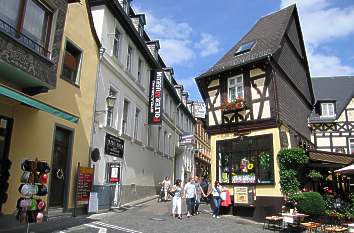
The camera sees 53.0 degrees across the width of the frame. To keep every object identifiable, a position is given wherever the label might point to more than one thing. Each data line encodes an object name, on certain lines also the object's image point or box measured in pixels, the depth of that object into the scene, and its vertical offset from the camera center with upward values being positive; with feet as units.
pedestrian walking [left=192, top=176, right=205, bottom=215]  53.83 -1.04
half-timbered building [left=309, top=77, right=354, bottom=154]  86.84 +17.11
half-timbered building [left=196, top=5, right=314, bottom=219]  52.26 +12.22
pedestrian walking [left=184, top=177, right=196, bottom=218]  51.49 -0.59
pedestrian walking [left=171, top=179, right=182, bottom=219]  48.34 -1.77
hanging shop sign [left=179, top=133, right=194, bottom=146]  101.35 +14.27
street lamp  50.06 +12.22
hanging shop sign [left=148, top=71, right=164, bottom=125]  70.69 +17.86
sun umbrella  43.22 +2.73
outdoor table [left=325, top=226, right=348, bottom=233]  35.23 -3.64
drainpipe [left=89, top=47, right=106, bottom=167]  48.98 +15.13
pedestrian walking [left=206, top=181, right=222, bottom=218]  51.11 -0.95
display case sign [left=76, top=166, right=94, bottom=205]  44.45 +0.52
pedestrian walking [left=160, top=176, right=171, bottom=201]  69.10 -0.09
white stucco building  52.47 +13.06
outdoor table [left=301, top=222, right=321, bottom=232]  37.80 -3.54
